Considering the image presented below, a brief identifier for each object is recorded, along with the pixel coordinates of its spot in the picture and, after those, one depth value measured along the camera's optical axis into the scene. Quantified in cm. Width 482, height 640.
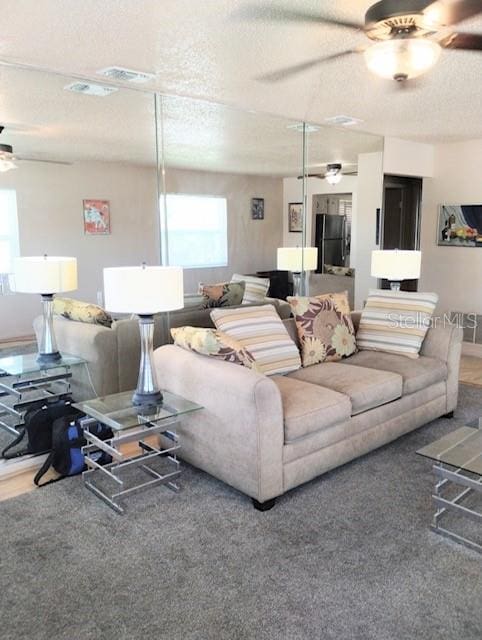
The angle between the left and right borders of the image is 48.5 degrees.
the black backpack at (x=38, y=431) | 328
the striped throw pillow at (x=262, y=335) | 339
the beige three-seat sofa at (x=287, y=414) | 264
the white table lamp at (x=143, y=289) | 268
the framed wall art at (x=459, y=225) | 591
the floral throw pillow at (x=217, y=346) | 292
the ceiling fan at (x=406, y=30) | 208
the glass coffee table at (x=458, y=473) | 240
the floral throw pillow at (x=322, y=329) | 377
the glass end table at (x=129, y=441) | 276
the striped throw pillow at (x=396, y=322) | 396
